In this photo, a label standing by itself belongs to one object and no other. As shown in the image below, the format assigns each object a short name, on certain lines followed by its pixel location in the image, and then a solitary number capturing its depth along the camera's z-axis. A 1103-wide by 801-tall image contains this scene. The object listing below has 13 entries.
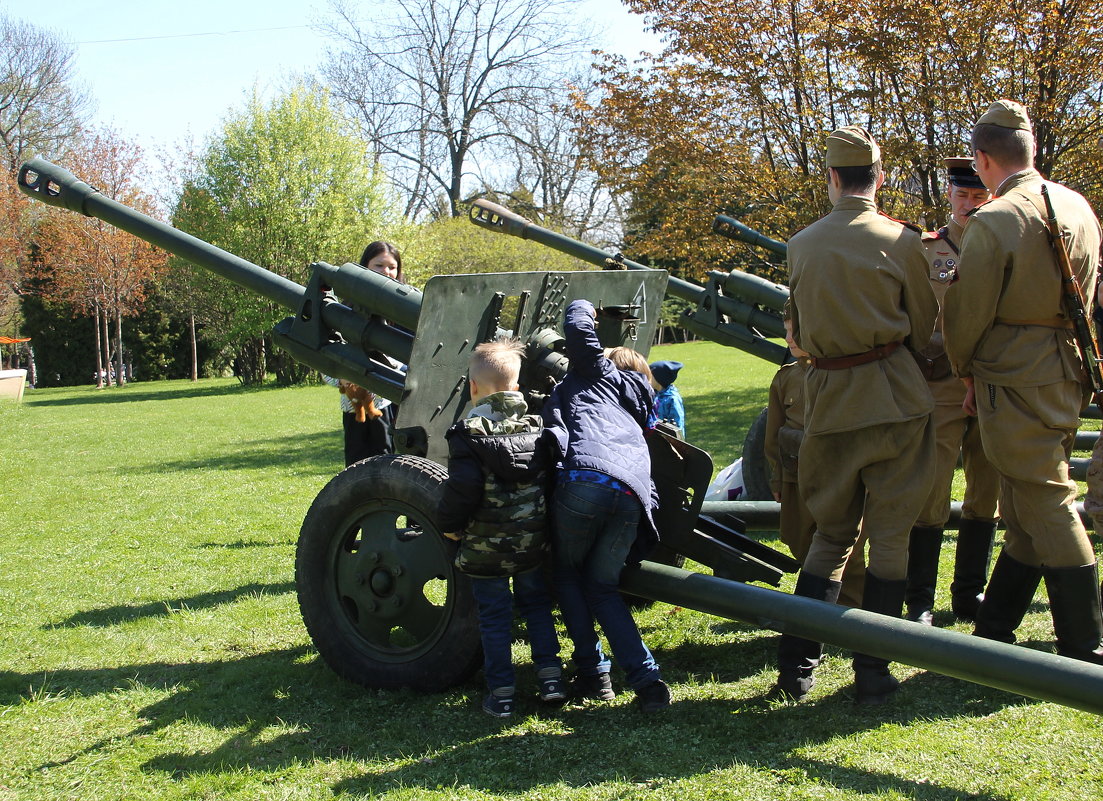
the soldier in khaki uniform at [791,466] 4.52
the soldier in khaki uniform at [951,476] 4.62
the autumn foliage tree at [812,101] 11.32
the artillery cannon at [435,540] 3.66
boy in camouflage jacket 3.62
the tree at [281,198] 31.25
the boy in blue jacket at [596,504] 3.72
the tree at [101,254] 34.12
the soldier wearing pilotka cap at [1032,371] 3.67
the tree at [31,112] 39.00
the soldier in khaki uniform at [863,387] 3.70
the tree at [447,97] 41.12
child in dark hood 6.33
